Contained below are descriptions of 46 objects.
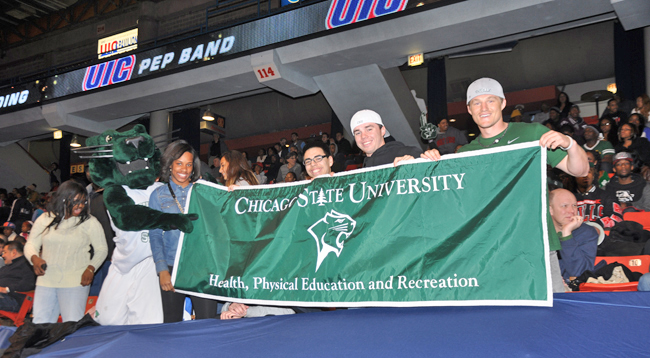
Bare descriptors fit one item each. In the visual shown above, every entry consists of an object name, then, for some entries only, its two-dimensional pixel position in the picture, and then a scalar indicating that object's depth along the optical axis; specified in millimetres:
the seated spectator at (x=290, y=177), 10291
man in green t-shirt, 2875
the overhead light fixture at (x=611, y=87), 15022
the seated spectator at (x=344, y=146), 13395
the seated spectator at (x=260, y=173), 13017
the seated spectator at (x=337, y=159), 10643
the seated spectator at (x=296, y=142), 14855
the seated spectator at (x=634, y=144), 8148
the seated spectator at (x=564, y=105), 11661
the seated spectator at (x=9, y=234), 8758
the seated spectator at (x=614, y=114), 9630
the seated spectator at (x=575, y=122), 10164
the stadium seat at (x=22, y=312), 5977
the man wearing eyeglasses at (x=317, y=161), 3709
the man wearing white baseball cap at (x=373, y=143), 3621
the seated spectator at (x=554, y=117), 10936
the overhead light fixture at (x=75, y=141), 17812
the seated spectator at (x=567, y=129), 9777
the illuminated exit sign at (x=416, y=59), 11364
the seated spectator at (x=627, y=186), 7004
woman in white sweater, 4539
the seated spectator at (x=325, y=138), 14004
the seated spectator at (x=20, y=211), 13891
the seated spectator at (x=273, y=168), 14156
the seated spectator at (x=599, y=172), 7766
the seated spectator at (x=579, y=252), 4332
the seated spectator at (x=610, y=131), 9453
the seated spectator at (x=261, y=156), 17298
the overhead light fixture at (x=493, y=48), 12109
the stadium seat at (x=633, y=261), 4619
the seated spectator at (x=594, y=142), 9086
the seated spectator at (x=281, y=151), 14533
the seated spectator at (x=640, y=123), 8633
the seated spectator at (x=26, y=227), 10391
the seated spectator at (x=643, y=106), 9203
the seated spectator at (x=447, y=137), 10682
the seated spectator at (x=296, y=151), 12777
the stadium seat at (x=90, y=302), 5300
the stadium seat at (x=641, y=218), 5945
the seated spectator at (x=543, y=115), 12031
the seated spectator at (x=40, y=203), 14853
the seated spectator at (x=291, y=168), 11933
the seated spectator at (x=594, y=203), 6105
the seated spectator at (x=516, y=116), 13109
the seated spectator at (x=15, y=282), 6012
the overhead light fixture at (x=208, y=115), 16484
